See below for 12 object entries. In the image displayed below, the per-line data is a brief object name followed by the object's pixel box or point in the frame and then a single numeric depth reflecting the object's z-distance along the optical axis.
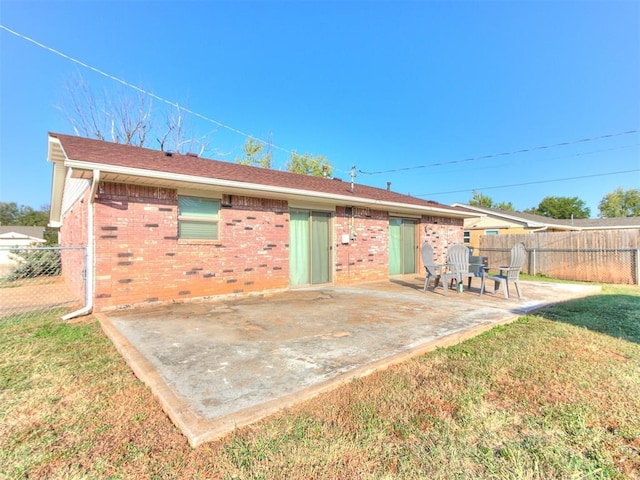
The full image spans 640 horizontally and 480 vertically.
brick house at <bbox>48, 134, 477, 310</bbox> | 5.56
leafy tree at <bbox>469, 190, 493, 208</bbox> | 45.88
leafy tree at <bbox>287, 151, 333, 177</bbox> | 26.52
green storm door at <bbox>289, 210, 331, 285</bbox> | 8.37
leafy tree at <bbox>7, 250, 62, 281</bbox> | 10.99
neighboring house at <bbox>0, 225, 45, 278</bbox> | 28.20
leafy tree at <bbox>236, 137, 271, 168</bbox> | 23.77
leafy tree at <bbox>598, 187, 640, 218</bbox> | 45.09
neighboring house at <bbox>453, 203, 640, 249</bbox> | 19.36
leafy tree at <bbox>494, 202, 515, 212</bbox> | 47.30
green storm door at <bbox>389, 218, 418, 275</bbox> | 10.99
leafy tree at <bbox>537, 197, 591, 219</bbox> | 47.84
